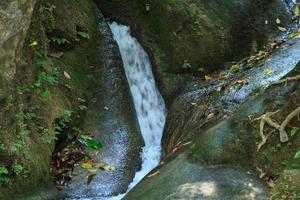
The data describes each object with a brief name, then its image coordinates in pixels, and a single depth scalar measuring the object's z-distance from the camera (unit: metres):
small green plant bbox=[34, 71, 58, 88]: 8.59
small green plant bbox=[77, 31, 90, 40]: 11.61
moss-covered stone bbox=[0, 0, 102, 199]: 7.62
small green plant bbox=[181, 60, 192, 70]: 12.72
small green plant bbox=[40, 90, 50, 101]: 8.77
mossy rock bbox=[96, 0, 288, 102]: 12.63
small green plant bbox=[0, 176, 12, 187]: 7.26
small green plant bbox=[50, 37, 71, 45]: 10.80
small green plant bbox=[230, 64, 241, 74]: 11.97
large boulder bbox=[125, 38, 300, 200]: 6.13
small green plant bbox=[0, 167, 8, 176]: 7.13
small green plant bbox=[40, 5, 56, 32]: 10.13
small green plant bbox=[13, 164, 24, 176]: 7.46
